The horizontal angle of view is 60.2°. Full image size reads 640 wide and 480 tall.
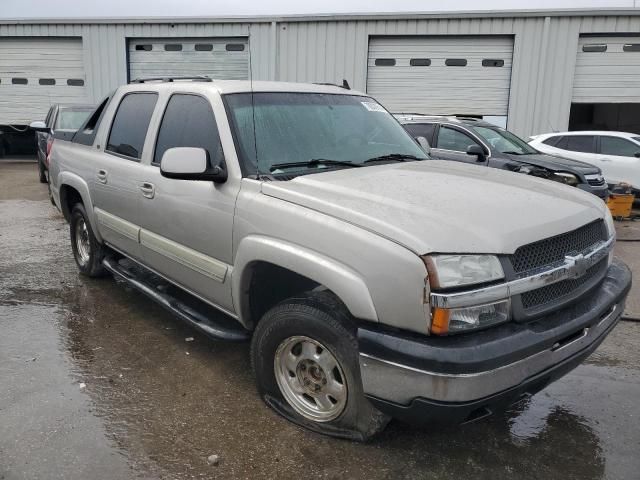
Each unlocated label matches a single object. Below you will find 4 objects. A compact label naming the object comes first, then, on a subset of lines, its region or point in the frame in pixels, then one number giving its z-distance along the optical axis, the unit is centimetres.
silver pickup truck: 225
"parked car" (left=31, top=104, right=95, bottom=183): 1059
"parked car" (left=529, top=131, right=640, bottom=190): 1079
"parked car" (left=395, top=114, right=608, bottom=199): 859
